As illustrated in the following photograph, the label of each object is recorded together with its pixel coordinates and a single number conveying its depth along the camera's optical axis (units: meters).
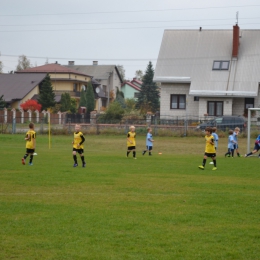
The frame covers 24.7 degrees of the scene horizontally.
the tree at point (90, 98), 84.31
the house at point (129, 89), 126.06
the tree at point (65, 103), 76.19
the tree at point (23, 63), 136.50
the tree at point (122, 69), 170.76
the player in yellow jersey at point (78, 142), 22.50
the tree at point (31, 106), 70.94
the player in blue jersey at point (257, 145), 29.60
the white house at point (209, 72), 56.28
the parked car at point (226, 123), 48.91
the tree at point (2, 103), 70.56
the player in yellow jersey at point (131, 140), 27.95
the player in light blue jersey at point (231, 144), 30.62
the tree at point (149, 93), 95.25
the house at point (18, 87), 79.69
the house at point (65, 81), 87.12
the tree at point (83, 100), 82.39
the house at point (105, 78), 102.88
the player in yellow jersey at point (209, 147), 22.47
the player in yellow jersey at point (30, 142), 23.52
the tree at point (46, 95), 74.31
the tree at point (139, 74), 170.12
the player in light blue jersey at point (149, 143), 31.02
